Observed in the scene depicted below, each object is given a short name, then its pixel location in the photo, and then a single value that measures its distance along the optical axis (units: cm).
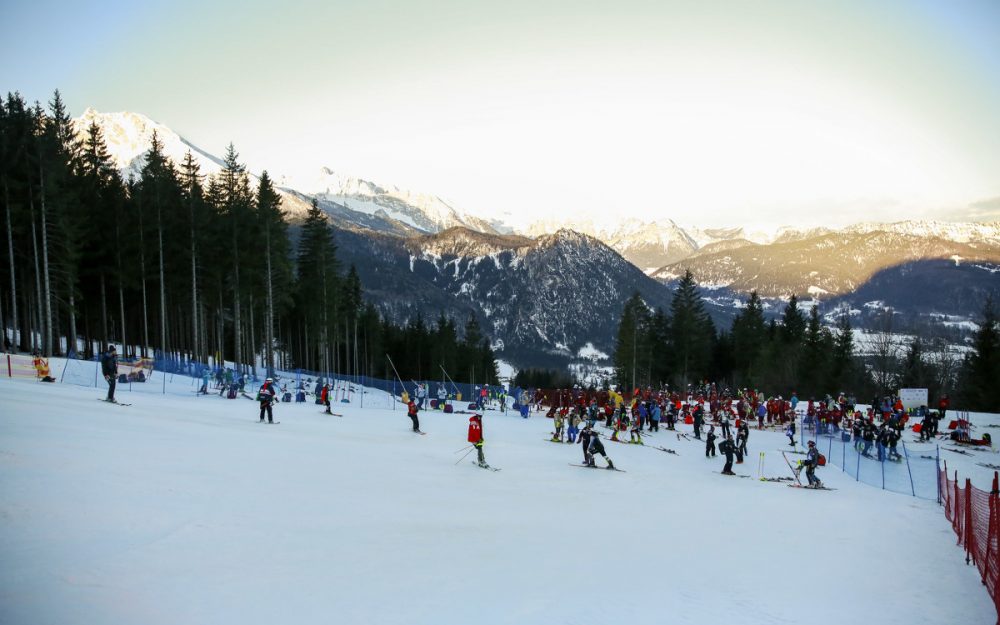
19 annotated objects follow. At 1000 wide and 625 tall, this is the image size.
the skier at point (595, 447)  2191
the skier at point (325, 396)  2958
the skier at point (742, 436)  2675
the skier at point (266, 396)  2339
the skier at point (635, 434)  3140
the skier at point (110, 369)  2112
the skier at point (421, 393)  4107
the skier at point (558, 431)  2962
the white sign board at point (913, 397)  4394
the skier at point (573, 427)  2839
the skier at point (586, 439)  2247
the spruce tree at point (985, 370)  5416
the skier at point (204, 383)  3142
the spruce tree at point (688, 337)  8156
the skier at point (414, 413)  2588
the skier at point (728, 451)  2403
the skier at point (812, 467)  2272
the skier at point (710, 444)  2852
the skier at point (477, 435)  1986
